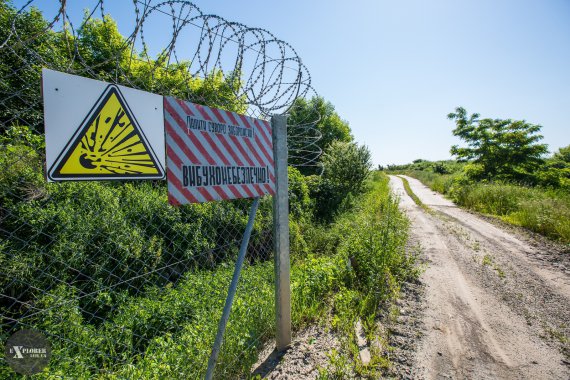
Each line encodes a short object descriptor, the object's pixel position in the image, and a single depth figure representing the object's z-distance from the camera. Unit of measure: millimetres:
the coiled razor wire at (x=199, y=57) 1550
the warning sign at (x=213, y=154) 1728
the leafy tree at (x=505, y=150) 17969
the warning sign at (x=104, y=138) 1291
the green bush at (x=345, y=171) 13484
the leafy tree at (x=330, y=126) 28631
